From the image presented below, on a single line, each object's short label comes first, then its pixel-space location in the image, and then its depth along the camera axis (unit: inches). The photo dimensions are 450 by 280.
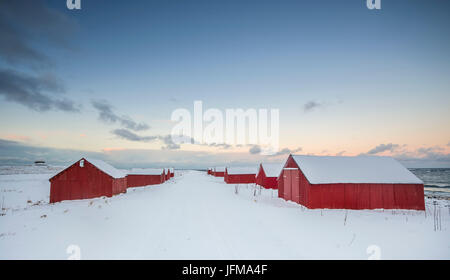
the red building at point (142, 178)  2146.9
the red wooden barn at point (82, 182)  1133.1
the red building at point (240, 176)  2214.6
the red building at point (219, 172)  3506.9
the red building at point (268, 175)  1619.1
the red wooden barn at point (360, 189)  761.6
